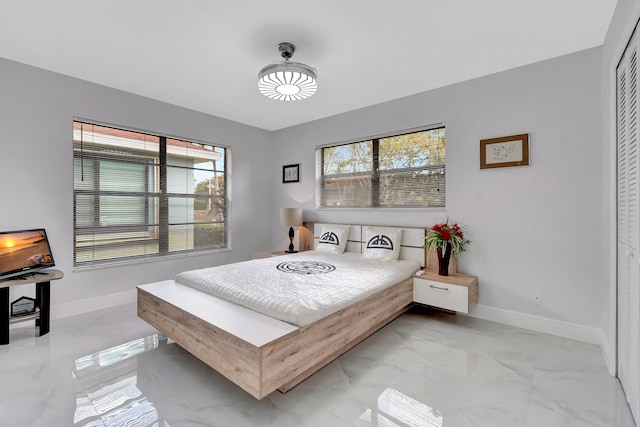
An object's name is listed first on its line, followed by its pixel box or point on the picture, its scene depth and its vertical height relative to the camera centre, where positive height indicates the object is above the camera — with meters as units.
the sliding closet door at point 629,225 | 1.62 -0.09
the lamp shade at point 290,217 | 4.50 -0.08
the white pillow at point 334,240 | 4.03 -0.39
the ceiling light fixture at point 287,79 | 2.39 +1.14
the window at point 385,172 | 3.58 +0.56
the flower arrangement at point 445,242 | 3.08 -0.32
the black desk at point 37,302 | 2.50 -0.81
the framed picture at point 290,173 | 4.95 +0.67
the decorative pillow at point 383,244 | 3.51 -0.39
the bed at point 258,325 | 1.66 -0.78
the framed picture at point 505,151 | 2.88 +0.62
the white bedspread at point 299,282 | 1.99 -0.61
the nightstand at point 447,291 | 2.88 -0.81
